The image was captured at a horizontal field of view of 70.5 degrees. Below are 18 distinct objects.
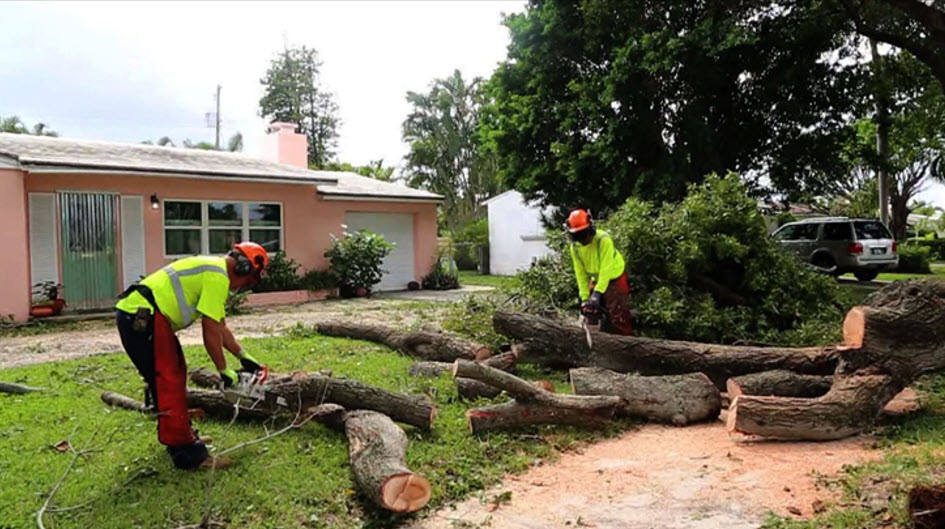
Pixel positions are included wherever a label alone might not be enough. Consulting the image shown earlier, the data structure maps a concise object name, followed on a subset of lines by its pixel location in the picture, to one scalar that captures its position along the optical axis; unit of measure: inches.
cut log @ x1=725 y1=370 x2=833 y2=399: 218.2
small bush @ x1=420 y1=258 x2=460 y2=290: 725.3
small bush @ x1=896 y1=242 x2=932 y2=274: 898.1
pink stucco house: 448.1
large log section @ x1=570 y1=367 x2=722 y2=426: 220.1
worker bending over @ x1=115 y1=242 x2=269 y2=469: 159.3
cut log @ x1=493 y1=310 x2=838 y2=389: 239.5
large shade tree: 537.0
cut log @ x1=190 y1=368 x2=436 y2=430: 191.5
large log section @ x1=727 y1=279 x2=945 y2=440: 190.5
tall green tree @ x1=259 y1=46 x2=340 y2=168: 1565.0
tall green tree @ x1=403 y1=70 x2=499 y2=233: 1349.7
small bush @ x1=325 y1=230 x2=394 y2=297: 631.8
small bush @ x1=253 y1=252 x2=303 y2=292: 586.6
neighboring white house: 925.8
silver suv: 679.1
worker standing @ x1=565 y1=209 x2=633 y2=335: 266.8
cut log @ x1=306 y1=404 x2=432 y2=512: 140.9
